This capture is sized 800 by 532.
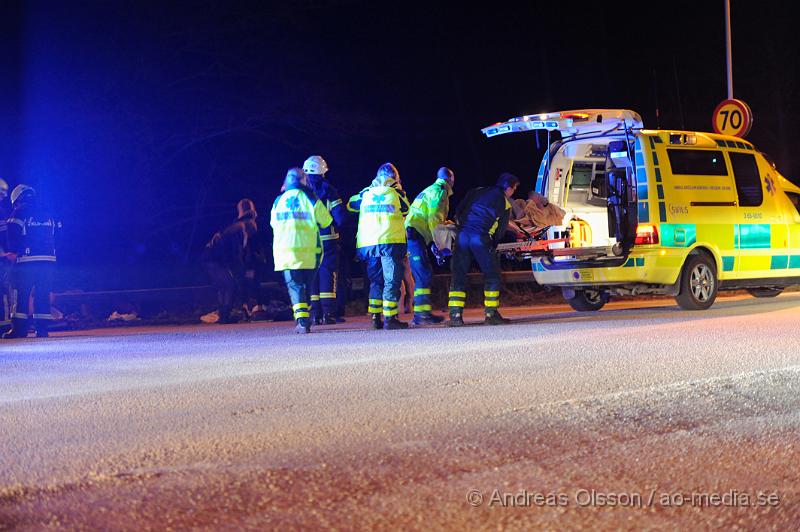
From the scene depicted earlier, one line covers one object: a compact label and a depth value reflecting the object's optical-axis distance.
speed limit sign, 18.86
